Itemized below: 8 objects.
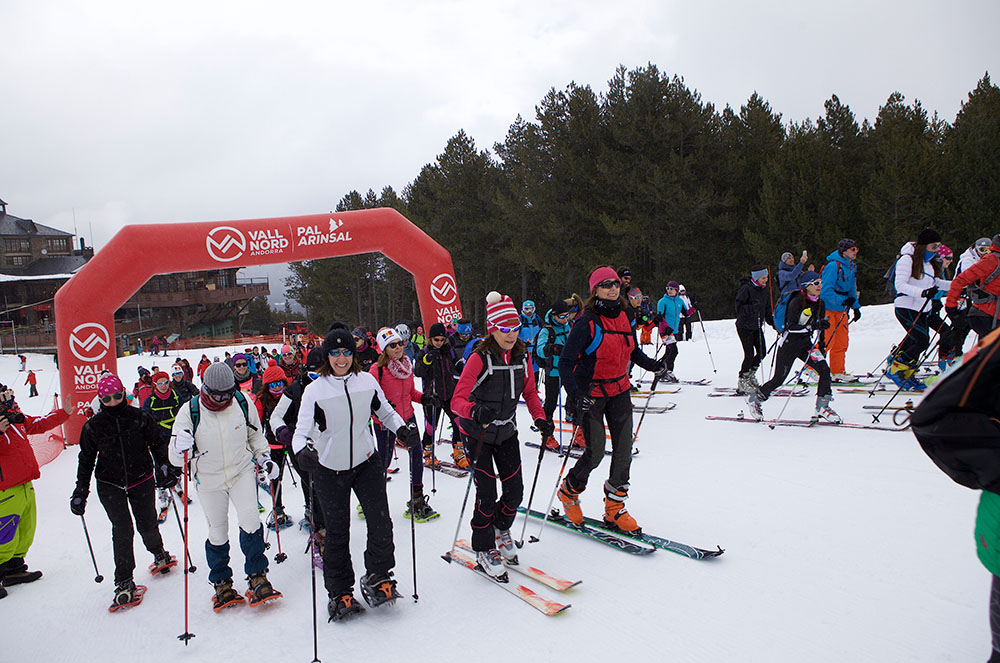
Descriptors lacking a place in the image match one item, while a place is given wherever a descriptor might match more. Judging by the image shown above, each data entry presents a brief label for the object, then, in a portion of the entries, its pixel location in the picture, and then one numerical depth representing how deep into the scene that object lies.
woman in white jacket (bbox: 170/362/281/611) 4.13
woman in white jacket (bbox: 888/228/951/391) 7.47
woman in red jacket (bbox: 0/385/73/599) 4.70
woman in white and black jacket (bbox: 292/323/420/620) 3.77
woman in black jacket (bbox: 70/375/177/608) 4.41
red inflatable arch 10.98
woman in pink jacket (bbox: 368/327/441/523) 5.67
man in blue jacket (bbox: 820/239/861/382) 7.68
